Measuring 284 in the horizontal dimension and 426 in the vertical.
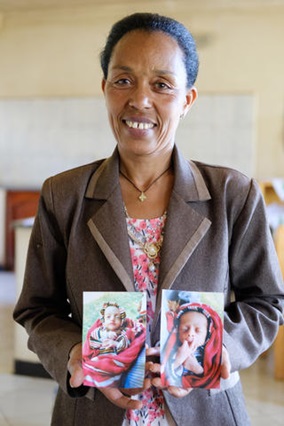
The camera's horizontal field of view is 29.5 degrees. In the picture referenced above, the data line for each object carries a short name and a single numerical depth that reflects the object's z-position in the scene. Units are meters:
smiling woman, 1.07
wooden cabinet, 7.24
